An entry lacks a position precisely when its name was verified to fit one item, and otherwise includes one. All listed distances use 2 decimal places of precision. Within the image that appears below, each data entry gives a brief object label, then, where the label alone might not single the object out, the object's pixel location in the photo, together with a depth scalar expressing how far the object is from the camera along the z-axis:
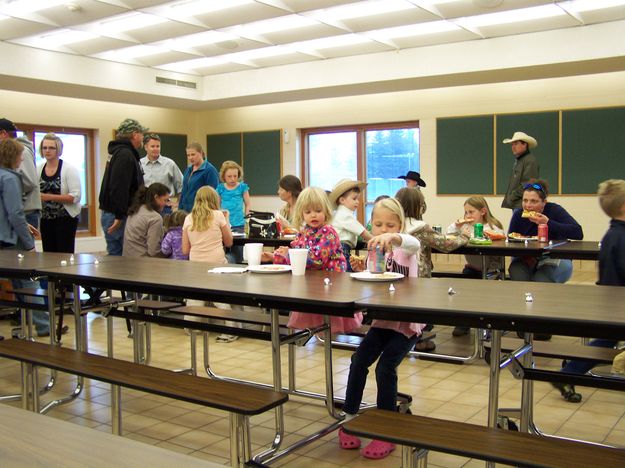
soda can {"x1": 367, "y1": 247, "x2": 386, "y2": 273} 2.95
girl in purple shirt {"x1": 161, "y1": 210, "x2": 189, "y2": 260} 5.36
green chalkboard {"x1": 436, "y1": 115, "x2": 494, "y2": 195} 9.53
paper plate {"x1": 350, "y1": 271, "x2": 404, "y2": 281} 2.89
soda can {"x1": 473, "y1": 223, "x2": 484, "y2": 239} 4.89
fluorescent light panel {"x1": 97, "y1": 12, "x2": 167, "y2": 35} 7.23
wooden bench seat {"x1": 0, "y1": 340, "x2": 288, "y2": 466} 2.29
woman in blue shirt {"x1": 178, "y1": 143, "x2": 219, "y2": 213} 6.45
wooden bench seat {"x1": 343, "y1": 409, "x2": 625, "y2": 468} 1.80
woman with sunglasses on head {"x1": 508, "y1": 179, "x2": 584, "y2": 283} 4.96
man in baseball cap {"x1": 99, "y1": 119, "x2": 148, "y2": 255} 5.71
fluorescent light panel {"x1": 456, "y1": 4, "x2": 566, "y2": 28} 6.93
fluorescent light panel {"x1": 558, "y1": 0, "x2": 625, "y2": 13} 6.67
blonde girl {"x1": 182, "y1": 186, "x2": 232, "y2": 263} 4.94
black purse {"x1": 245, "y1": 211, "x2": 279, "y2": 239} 5.63
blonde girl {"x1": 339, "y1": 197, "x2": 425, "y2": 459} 2.85
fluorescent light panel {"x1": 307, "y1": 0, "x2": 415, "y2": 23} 6.73
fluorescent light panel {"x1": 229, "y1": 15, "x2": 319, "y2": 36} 7.32
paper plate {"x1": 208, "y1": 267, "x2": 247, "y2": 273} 3.32
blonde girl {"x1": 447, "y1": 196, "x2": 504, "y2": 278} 5.09
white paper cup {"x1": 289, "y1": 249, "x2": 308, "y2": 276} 3.15
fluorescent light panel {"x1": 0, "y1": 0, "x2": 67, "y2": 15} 6.69
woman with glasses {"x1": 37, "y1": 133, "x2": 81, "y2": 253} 5.78
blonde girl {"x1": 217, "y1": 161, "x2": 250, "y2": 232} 6.64
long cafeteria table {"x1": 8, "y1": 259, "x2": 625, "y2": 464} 2.11
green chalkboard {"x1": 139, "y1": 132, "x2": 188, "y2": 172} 11.76
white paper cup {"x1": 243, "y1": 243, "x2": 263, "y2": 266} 3.35
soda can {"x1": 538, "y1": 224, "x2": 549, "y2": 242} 4.93
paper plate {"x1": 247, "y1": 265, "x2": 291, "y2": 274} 3.24
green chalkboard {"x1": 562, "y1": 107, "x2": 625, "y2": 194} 8.67
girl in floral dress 3.28
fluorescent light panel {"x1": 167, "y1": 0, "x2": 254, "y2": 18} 6.75
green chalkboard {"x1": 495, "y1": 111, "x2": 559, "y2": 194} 9.05
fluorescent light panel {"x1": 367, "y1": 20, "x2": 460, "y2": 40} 7.55
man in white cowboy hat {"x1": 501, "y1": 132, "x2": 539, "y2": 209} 7.30
